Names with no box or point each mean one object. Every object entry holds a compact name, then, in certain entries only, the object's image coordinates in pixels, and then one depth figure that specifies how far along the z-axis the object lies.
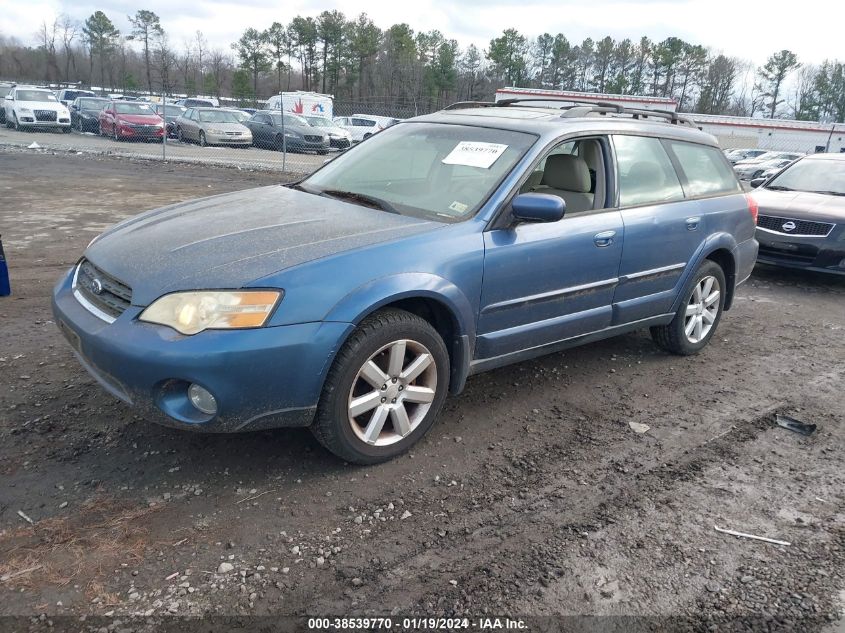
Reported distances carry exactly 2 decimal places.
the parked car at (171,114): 25.30
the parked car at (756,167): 24.67
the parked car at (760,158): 26.06
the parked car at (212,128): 23.06
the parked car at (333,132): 24.84
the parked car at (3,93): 28.50
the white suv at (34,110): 25.17
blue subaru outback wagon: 2.88
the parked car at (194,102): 38.73
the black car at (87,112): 26.61
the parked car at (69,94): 37.81
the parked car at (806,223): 7.59
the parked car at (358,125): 29.12
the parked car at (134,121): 22.92
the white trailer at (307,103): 32.44
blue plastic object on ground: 5.49
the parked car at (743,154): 30.02
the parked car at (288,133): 23.61
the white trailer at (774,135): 47.06
